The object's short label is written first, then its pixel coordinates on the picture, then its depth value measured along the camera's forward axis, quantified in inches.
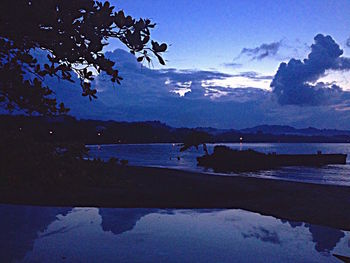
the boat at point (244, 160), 3307.1
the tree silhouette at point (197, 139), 3535.9
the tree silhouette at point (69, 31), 132.0
